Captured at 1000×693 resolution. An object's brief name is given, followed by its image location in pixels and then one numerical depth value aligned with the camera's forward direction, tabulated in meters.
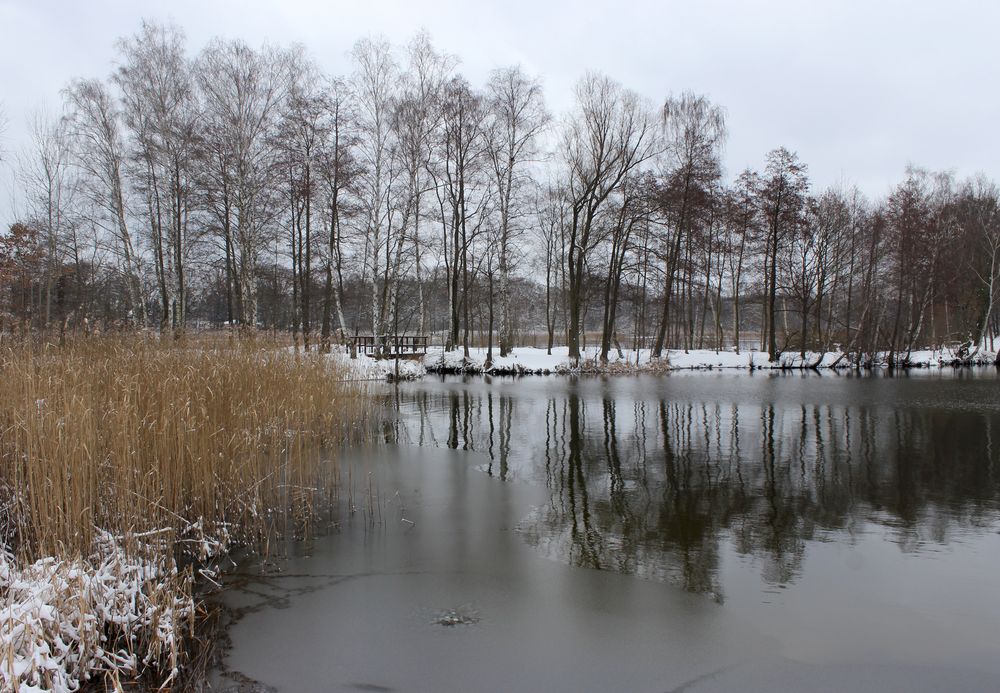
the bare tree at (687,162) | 26.33
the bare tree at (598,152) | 25.08
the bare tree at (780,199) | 28.83
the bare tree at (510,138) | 25.09
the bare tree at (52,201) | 25.02
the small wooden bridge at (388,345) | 22.92
